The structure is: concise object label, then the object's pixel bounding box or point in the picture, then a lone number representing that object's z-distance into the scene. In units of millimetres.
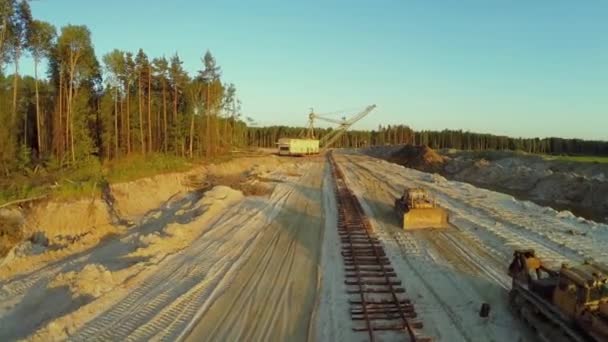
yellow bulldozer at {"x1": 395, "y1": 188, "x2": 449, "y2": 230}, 21031
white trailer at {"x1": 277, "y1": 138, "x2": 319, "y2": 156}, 83288
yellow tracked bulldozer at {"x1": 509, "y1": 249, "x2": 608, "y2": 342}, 8586
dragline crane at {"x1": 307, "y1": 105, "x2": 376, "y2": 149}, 104562
